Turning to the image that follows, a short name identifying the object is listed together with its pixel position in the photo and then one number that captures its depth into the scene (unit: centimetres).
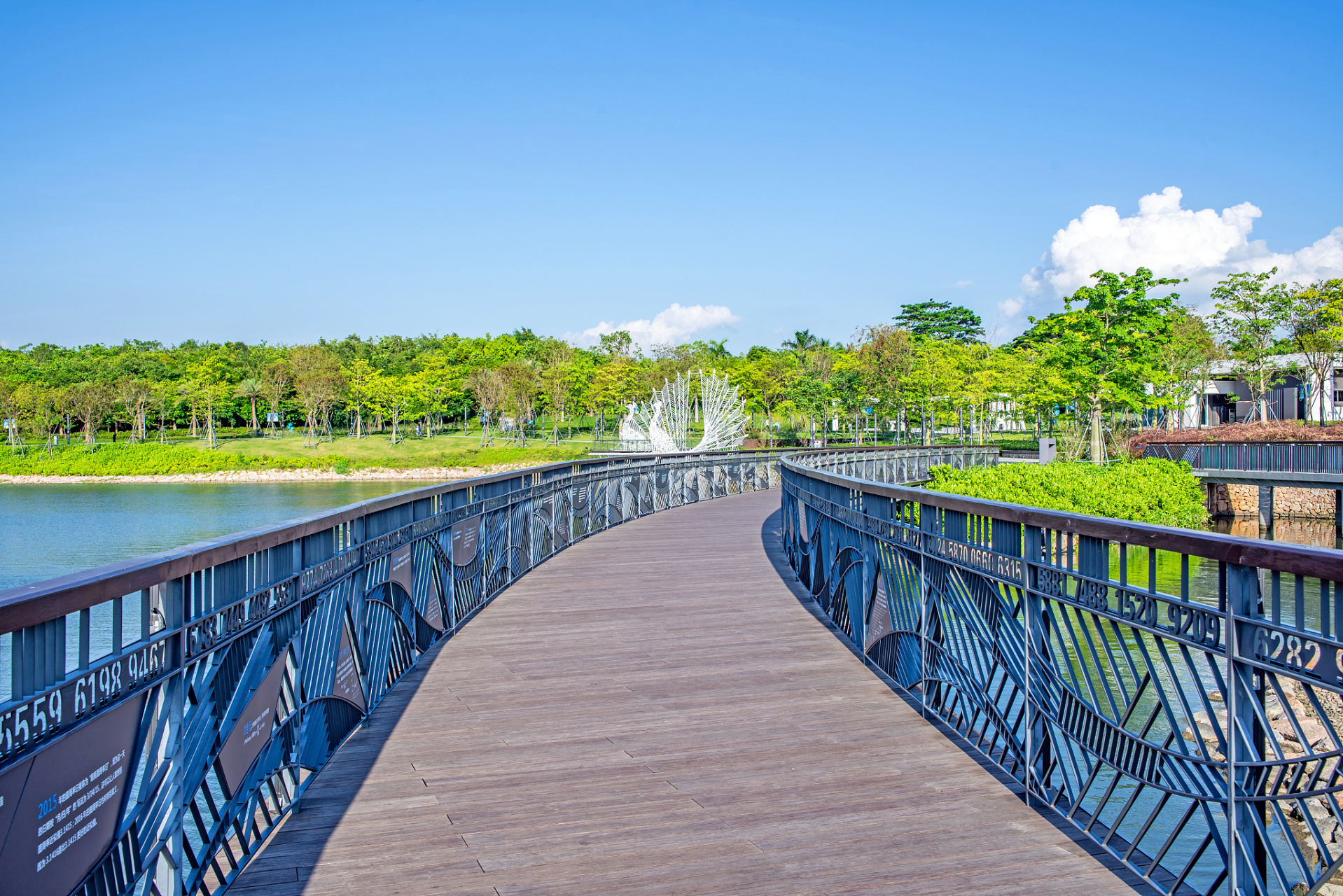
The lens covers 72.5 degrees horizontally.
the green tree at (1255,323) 4616
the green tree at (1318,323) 4206
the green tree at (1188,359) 4912
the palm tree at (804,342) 10088
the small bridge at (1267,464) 2941
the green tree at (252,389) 8056
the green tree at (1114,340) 3550
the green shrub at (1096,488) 2245
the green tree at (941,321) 9225
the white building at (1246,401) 5044
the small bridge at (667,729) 228
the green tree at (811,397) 6525
